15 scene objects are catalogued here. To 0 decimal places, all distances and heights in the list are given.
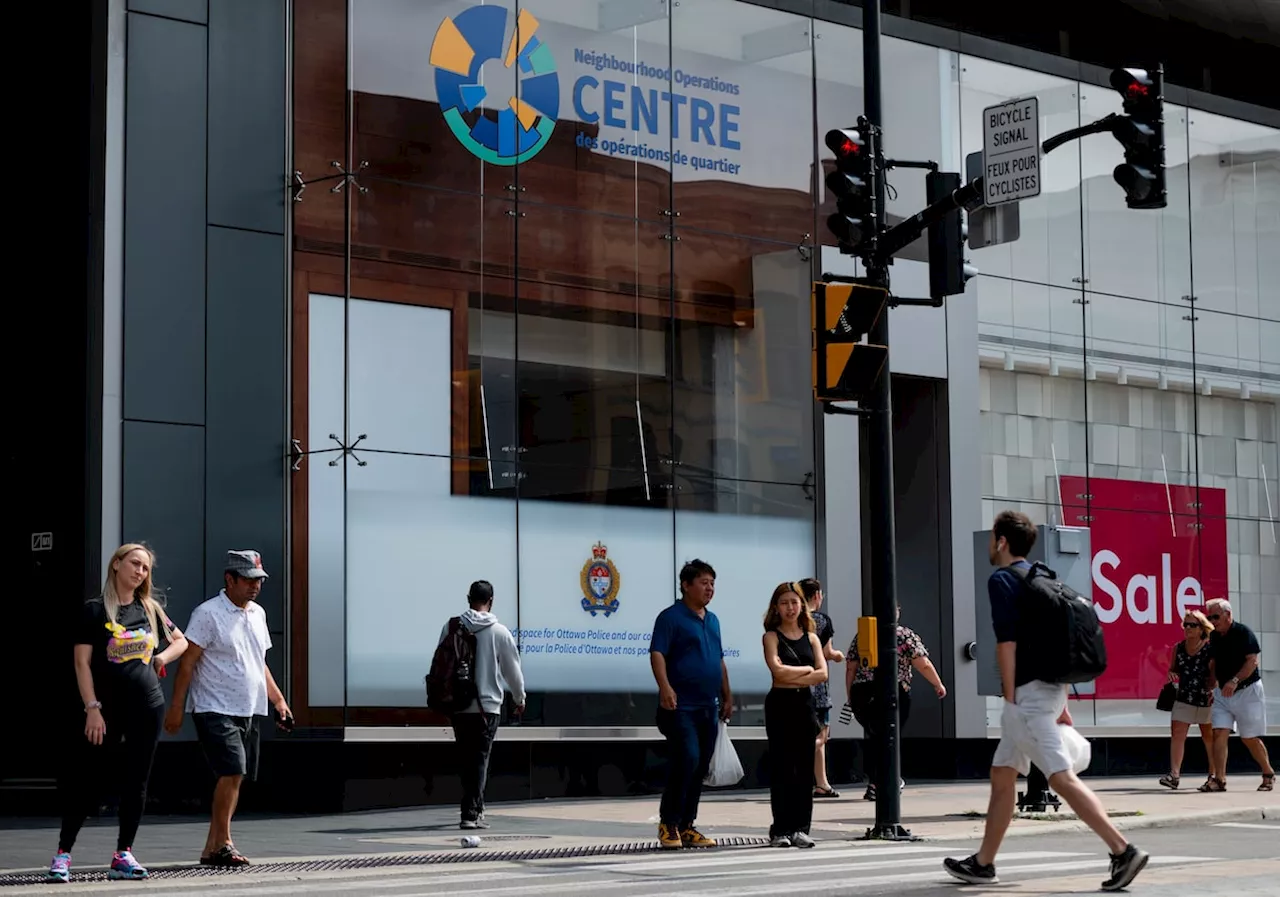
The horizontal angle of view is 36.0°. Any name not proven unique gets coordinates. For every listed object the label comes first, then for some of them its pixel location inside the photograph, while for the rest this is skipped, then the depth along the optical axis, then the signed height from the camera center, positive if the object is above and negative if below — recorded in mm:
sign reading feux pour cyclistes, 13805 +2918
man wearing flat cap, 11766 -713
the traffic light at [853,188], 13984 +2700
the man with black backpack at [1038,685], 9969 -613
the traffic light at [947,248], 14166 +2295
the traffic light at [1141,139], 13227 +2877
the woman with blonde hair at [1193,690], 19625 -1252
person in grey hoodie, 14664 -924
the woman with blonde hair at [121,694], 11156 -701
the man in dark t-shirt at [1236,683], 19484 -1177
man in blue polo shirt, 12883 -835
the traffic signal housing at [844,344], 13648 +1550
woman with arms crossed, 13086 -975
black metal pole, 13844 +253
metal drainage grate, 11227 -1808
